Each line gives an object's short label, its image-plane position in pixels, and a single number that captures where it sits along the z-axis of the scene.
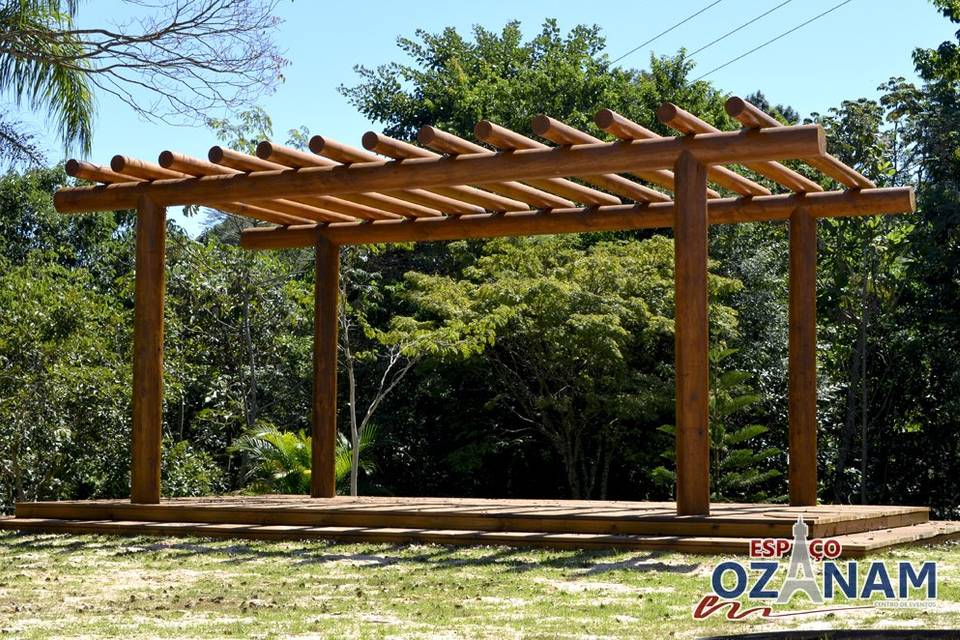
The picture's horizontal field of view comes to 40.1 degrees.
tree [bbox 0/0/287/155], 9.21
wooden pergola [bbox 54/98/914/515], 8.62
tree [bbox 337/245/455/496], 15.43
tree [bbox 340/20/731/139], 24.55
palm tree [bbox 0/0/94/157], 9.58
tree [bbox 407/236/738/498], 16.53
